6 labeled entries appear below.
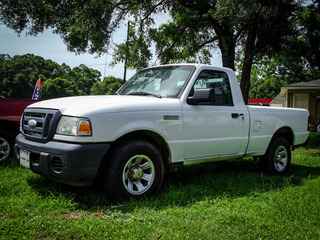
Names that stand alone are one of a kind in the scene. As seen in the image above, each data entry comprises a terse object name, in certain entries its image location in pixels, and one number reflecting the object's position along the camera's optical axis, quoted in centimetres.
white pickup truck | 335
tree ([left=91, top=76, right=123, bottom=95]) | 9612
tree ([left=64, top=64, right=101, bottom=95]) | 10438
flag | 1924
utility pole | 1526
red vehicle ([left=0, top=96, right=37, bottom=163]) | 555
